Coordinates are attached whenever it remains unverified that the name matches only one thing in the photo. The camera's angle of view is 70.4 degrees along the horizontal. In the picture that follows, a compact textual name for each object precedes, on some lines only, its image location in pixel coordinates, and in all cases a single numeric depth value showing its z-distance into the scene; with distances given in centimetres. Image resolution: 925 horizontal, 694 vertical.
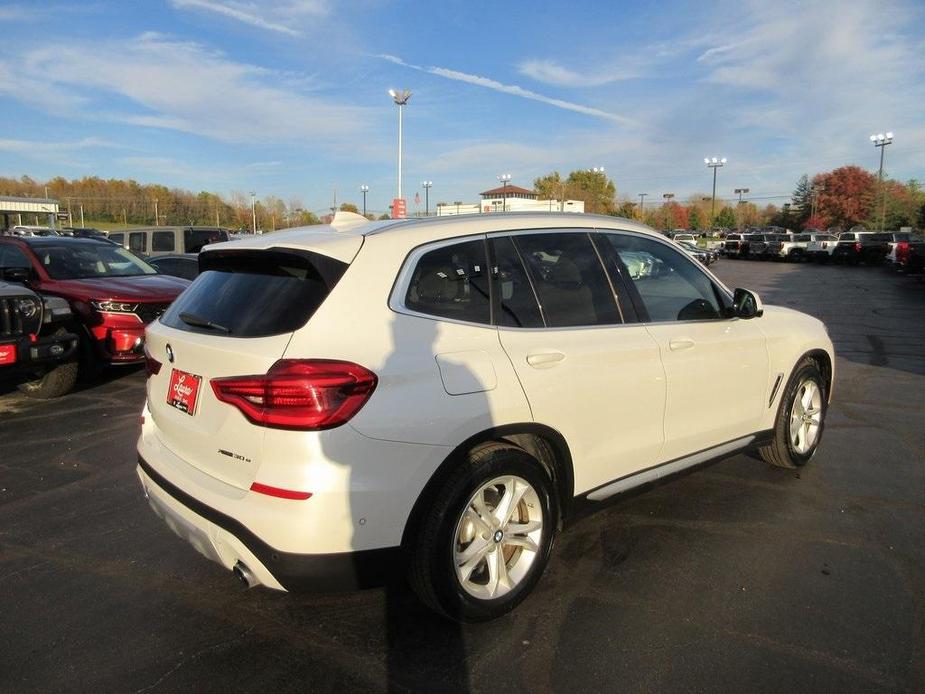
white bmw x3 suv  238
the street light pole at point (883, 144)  5688
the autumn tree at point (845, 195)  7175
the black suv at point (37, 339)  594
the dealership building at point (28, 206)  5134
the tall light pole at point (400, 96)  3359
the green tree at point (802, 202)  7981
